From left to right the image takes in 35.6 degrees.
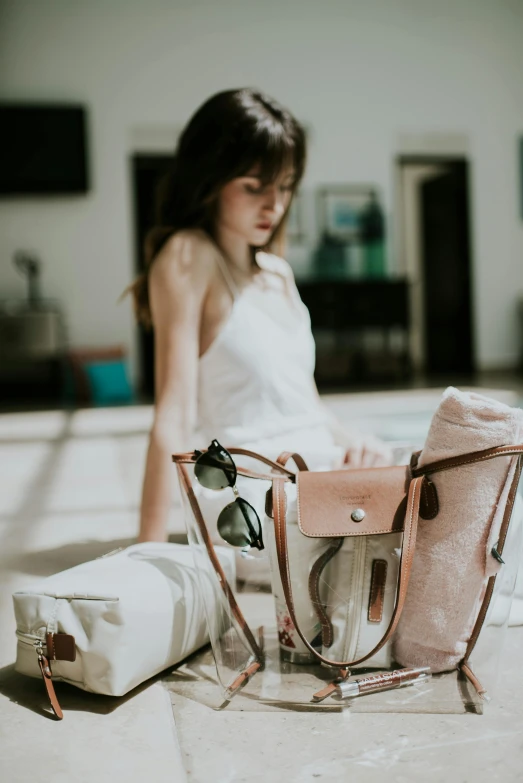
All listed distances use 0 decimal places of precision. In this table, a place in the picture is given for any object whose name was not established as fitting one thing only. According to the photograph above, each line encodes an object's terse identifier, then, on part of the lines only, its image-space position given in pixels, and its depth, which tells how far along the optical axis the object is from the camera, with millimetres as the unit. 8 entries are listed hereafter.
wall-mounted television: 7039
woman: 1496
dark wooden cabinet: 7422
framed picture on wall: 7777
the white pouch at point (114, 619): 1012
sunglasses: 1004
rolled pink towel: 975
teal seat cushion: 6539
